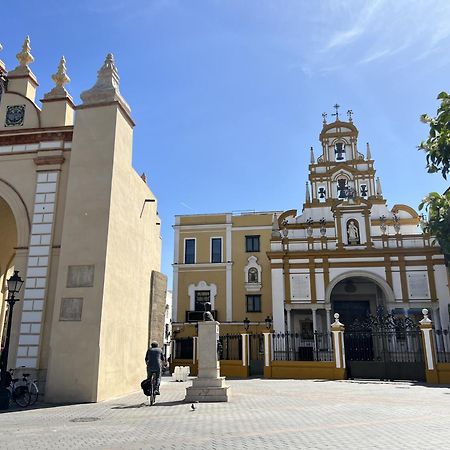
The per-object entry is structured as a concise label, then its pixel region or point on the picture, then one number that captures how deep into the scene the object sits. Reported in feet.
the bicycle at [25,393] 36.55
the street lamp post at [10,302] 35.71
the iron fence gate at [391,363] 66.85
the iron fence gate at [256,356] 83.76
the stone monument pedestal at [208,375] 38.24
